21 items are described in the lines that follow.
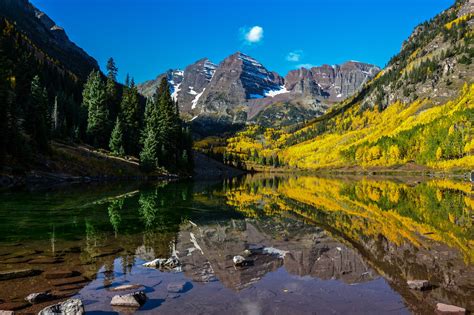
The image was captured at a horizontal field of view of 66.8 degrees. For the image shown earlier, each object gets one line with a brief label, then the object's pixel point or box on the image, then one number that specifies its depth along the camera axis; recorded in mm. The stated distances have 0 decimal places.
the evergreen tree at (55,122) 94819
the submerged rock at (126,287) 11973
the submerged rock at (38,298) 10471
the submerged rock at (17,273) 12830
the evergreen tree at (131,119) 105856
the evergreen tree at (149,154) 94656
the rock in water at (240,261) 15543
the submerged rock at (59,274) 13172
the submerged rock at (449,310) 10180
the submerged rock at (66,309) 9188
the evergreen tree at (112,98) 118538
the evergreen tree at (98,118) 100812
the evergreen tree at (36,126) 72812
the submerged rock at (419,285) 12359
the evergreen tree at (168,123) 104000
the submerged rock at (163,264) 14938
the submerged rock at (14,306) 9984
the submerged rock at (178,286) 12078
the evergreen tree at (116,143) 95731
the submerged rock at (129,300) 10406
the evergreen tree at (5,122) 60938
